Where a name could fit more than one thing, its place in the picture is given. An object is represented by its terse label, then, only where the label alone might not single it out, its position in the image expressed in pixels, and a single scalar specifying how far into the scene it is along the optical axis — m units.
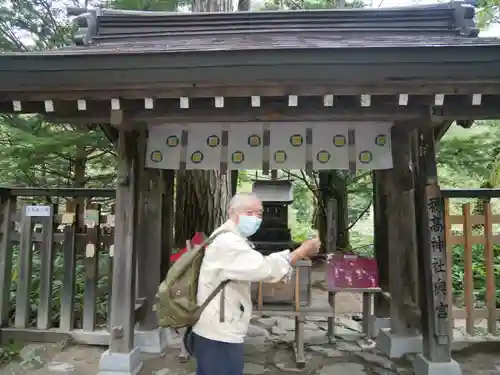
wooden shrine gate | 3.19
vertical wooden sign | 4.04
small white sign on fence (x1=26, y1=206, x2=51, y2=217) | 5.15
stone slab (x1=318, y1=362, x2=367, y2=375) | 4.38
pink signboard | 5.08
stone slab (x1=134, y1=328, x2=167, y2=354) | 5.01
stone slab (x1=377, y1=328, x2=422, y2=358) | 4.86
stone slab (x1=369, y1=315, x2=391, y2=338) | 5.47
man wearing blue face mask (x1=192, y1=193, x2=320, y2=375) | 2.43
